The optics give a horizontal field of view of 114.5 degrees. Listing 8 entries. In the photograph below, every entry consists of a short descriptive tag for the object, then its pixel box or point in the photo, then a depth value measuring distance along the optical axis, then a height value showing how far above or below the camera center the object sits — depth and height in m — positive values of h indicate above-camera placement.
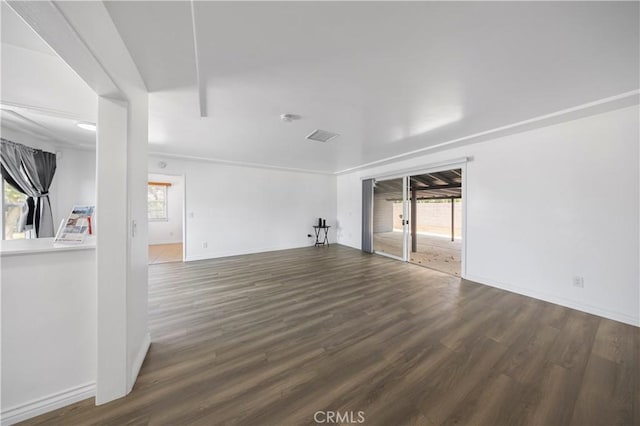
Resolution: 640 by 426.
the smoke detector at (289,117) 2.58 +1.22
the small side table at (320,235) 6.72 -0.74
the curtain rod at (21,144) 2.70 +0.97
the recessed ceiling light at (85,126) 2.71 +1.18
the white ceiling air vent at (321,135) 3.17 +1.25
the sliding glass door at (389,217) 4.82 -0.12
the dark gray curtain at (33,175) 2.71 +0.53
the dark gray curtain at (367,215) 5.72 -0.05
